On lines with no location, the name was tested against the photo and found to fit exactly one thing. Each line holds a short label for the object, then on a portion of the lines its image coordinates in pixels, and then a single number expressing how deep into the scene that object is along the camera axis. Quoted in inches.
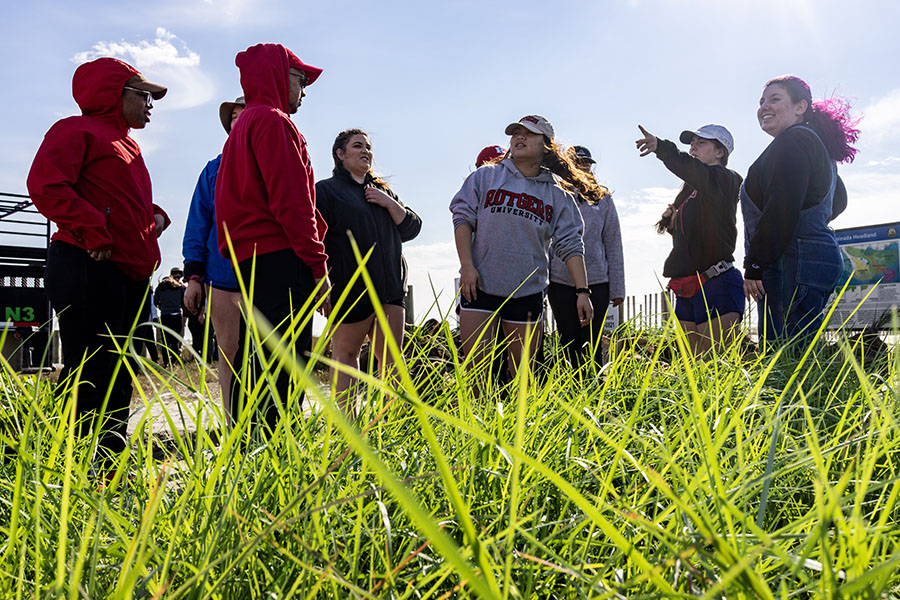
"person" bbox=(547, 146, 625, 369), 157.8
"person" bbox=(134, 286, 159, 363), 489.5
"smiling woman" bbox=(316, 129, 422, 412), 134.3
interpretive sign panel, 303.4
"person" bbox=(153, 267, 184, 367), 479.4
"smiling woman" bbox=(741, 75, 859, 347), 119.6
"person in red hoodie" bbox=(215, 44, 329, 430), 91.2
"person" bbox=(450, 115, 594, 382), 133.0
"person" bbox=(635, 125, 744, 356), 152.1
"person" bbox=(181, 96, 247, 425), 120.4
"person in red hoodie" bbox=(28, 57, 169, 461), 95.3
